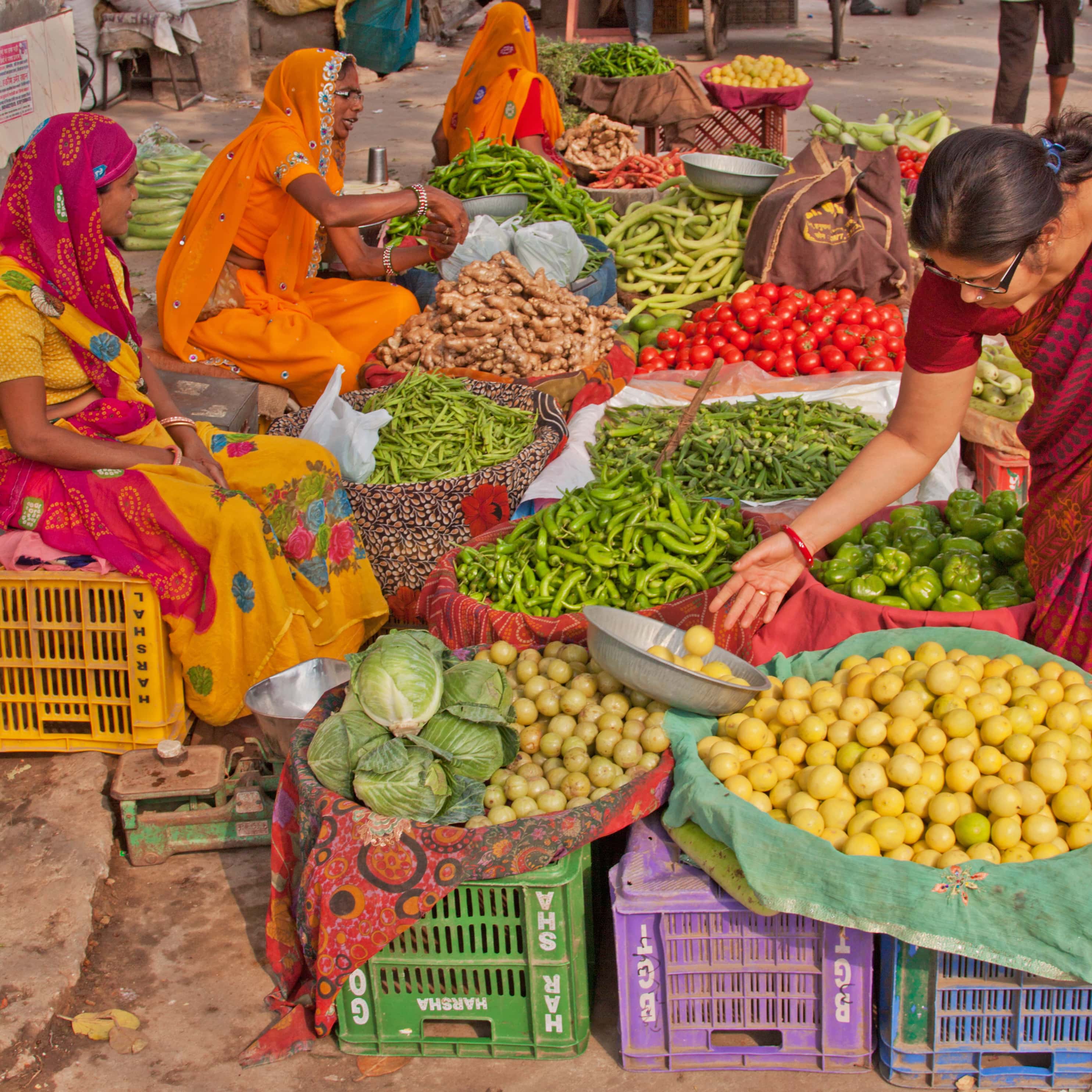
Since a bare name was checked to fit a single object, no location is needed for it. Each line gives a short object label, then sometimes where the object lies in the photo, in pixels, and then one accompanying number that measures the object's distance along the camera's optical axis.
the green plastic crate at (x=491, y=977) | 2.45
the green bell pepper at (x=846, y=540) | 3.42
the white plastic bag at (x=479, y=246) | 5.43
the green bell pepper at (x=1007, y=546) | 3.19
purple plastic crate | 2.38
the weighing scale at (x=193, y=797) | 3.20
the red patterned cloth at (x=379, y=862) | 2.39
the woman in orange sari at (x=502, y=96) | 7.13
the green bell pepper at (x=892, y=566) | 3.18
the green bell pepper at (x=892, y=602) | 3.13
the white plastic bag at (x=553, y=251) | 5.38
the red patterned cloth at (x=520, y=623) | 3.10
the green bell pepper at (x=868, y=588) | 3.13
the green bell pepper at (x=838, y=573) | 3.21
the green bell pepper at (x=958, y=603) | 3.09
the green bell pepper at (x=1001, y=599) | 3.08
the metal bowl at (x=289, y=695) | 3.15
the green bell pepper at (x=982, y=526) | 3.32
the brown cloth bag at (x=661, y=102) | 8.56
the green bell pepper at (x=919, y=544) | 3.28
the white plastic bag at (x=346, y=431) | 4.09
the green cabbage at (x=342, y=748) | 2.53
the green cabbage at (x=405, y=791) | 2.45
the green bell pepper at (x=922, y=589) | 3.13
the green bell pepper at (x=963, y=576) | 3.14
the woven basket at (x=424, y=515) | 4.00
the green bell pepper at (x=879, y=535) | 3.39
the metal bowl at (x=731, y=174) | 5.98
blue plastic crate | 2.31
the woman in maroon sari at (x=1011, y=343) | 2.19
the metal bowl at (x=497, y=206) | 5.88
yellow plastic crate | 3.35
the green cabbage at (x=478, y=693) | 2.62
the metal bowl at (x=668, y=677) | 2.64
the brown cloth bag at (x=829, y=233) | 5.54
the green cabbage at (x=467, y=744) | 2.59
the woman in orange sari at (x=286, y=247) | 4.83
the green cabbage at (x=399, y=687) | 2.57
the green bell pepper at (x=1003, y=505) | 3.38
